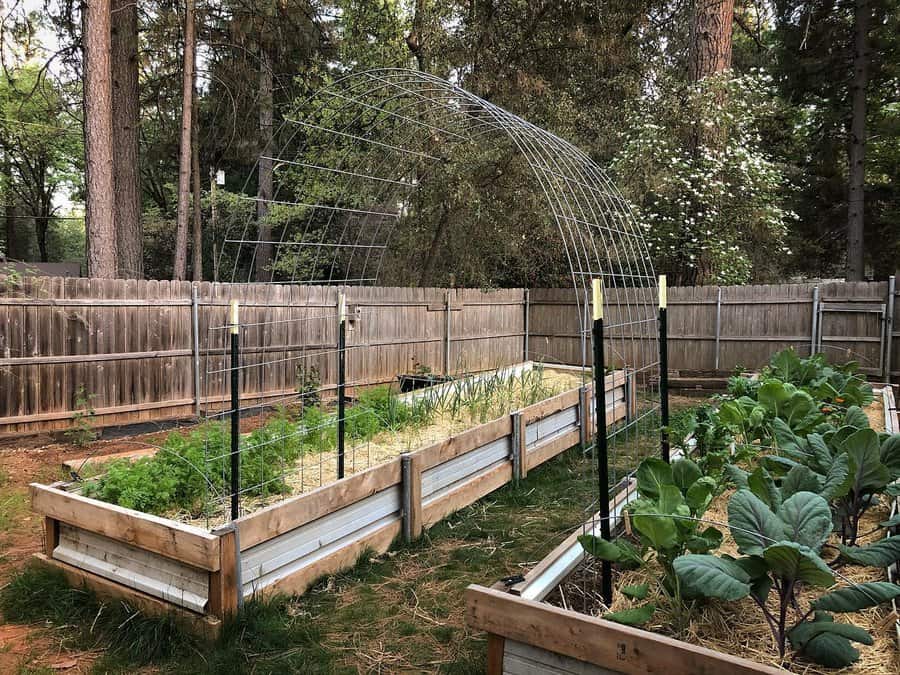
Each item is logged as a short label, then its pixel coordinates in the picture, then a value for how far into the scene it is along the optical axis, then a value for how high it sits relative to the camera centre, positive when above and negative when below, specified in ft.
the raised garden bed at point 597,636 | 5.29 -3.29
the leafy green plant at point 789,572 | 5.24 -2.48
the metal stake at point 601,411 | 7.36 -1.39
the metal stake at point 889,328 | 29.01 -1.31
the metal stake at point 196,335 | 22.98 -1.58
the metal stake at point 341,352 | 11.77 -1.12
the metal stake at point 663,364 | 11.46 -1.26
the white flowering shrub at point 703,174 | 31.50 +6.59
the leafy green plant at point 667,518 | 6.33 -2.40
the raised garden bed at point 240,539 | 8.22 -3.86
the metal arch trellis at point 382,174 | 17.30 +6.21
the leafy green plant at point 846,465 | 6.98 -2.09
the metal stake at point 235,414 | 8.86 -1.85
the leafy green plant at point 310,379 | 23.61 -3.52
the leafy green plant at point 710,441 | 9.82 -2.52
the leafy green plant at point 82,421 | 19.60 -4.30
